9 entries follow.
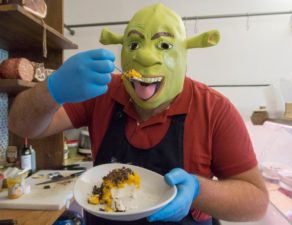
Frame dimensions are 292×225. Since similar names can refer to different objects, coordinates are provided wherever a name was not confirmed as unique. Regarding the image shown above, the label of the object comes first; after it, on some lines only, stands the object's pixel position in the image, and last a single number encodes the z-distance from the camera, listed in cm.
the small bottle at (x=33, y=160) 144
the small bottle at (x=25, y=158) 137
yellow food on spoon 70
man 65
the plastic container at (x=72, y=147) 195
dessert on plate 60
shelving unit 136
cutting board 98
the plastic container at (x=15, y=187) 103
